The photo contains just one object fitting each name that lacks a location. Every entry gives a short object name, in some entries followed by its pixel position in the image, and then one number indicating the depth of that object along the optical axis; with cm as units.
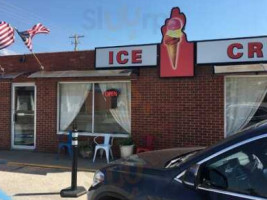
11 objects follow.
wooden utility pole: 3982
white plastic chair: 1003
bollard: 692
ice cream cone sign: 968
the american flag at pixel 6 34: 1091
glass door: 1200
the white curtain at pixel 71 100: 1134
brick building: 968
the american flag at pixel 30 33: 1091
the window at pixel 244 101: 933
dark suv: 292
